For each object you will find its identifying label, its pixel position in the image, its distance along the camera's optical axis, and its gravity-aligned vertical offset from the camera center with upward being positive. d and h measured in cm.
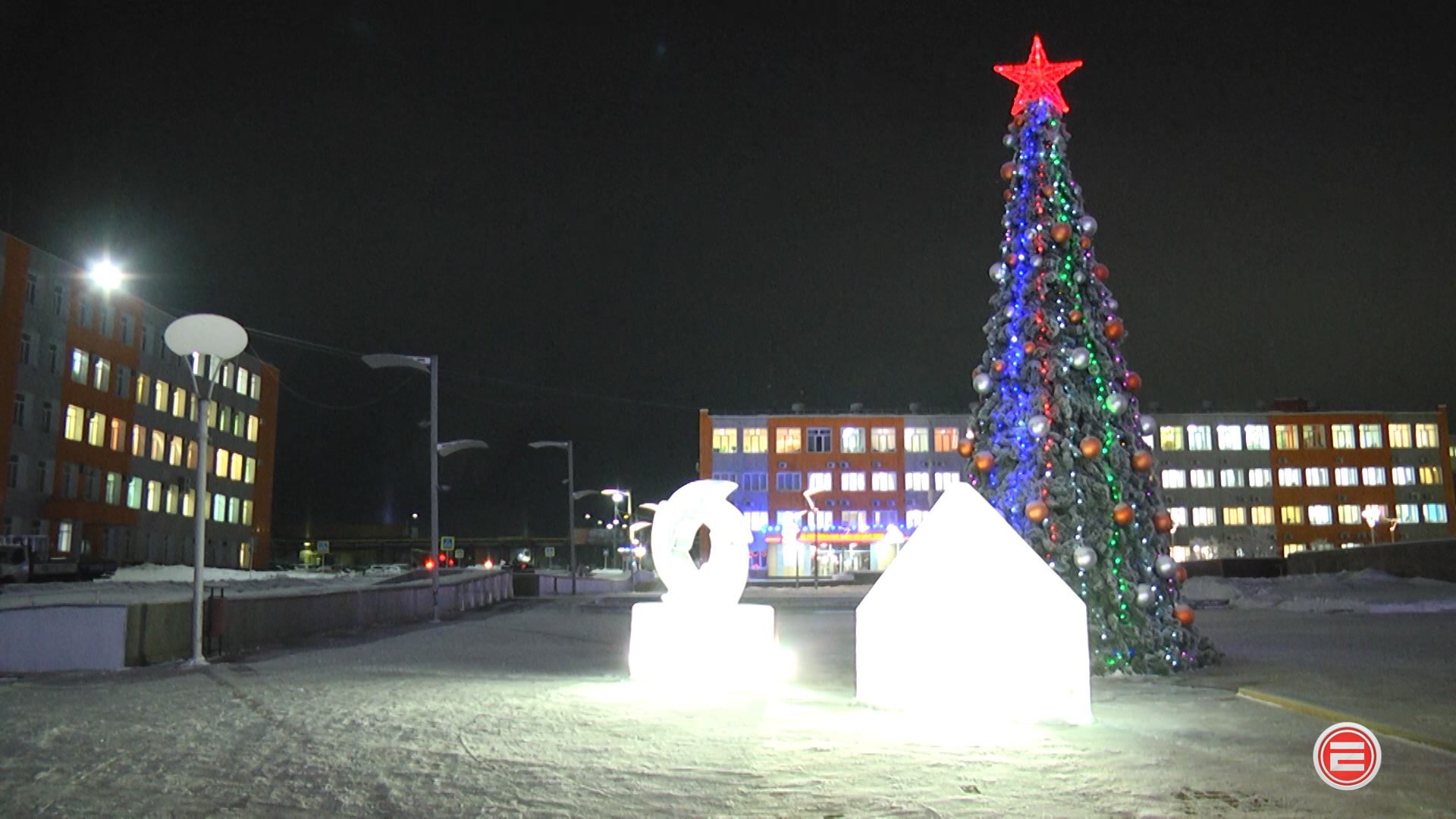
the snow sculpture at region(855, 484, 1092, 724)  966 -87
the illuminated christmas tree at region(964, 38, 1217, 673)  1369 +136
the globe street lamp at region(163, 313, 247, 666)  1505 +258
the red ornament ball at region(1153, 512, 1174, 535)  1421 +9
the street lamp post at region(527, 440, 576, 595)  4801 +198
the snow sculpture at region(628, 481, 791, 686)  1262 -92
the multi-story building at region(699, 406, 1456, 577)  7806 +373
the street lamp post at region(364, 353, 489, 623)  2683 +294
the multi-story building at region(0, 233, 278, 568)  4991 +540
